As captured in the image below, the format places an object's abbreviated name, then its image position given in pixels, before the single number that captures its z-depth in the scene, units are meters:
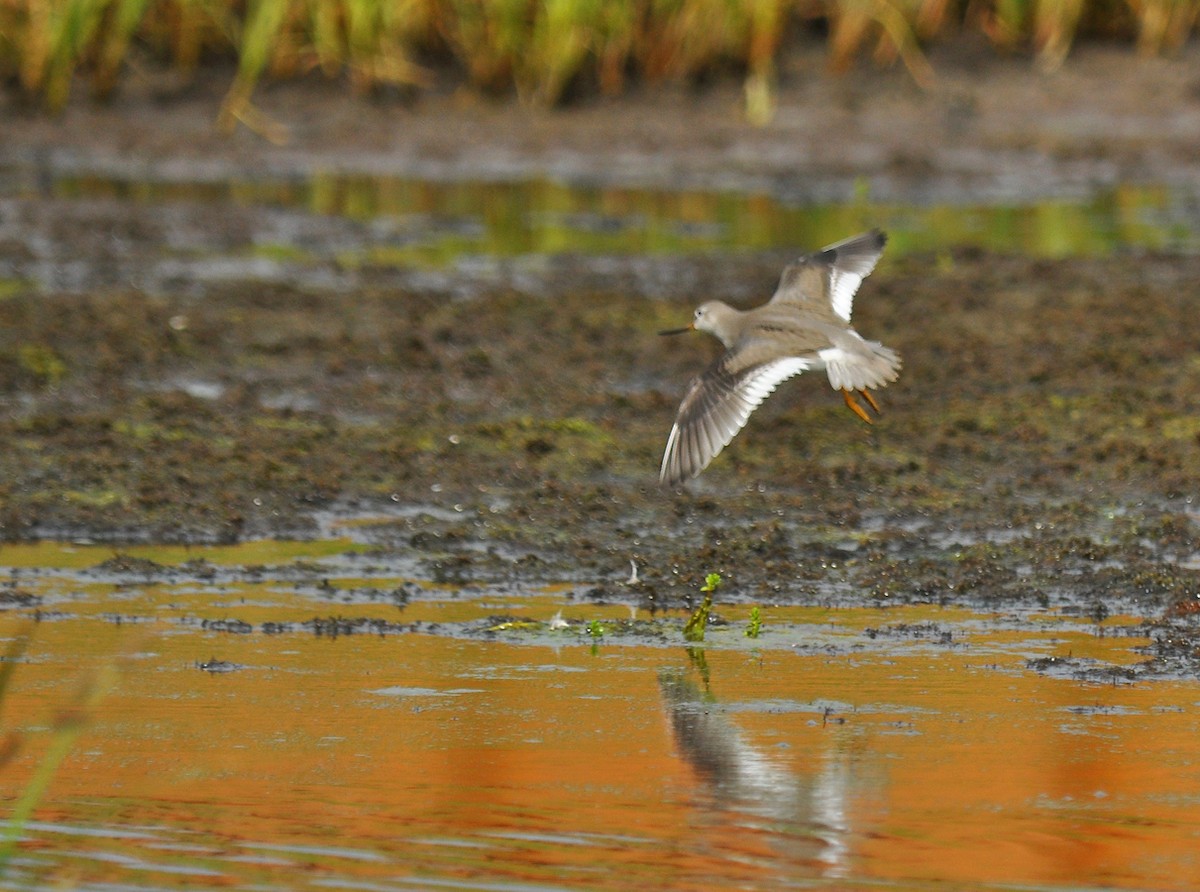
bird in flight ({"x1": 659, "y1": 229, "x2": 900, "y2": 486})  13.84
